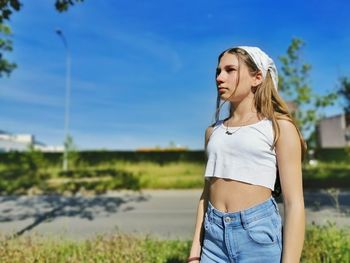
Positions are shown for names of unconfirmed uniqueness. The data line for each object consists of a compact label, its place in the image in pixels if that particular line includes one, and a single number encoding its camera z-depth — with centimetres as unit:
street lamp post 2233
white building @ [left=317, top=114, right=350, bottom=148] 5566
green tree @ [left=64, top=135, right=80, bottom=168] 2259
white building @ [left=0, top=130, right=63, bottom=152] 5524
